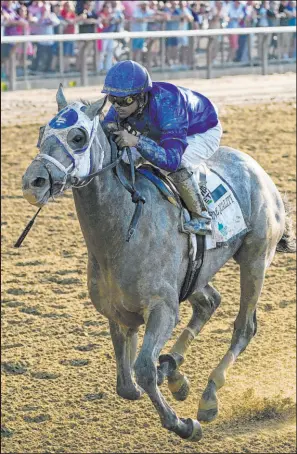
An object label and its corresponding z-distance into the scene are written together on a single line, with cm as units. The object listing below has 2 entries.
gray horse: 1130
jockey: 1187
